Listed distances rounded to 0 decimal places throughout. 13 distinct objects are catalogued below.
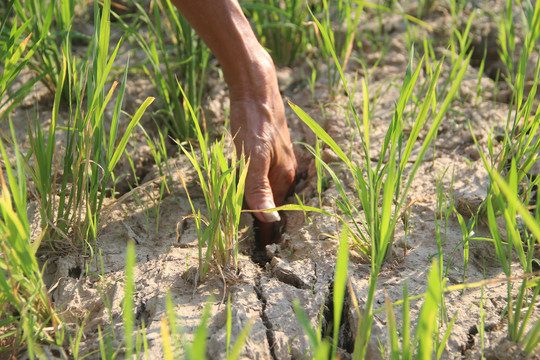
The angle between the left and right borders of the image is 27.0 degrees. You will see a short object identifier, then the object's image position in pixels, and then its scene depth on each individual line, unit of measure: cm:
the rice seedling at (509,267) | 96
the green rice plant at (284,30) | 130
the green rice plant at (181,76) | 121
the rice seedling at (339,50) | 126
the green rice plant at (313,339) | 82
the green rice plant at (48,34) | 116
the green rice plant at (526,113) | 106
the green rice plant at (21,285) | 94
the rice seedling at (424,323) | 89
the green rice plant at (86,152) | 103
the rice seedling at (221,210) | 102
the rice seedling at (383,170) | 97
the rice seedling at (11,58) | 107
